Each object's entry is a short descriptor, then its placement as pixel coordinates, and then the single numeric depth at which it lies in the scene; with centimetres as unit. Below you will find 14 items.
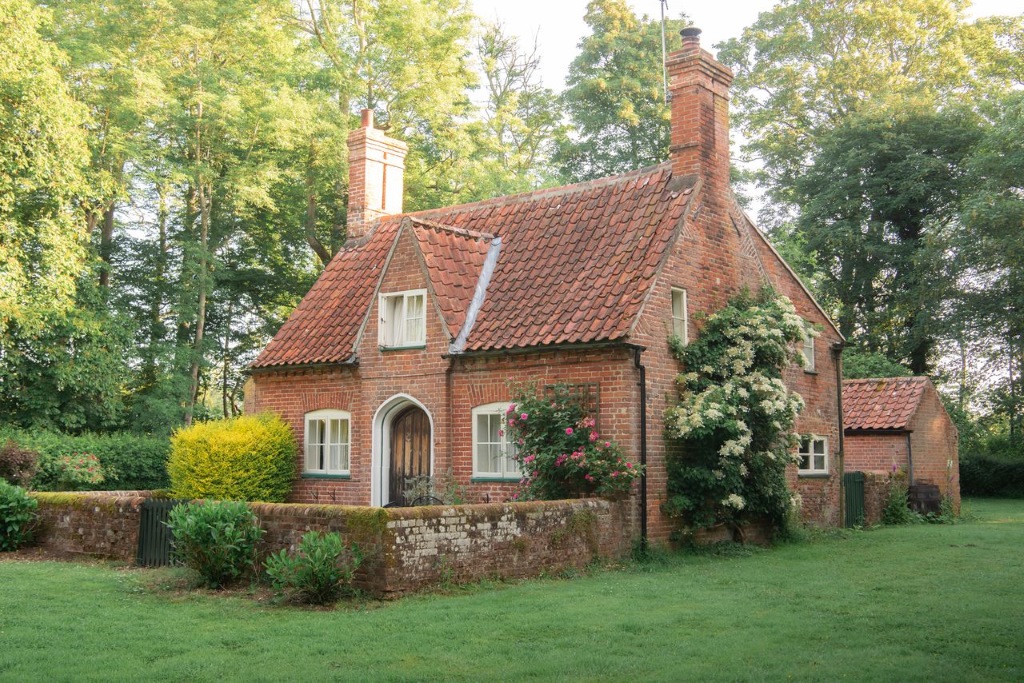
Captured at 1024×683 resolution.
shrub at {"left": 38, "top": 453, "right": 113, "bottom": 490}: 2361
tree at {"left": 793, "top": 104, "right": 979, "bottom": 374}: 3891
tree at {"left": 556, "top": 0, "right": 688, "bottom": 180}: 4259
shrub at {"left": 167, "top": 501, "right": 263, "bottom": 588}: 1233
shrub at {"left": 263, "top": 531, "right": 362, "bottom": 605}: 1116
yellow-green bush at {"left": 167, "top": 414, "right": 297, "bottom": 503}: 1956
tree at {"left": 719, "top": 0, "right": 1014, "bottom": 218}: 4294
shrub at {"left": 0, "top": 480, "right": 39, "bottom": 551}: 1625
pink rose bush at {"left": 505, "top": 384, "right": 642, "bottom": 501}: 1542
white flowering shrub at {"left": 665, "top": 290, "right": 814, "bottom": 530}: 1650
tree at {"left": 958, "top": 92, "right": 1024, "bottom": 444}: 3350
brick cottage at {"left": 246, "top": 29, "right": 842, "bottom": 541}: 1666
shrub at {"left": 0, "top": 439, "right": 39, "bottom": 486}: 2206
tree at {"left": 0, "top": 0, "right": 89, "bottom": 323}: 2516
